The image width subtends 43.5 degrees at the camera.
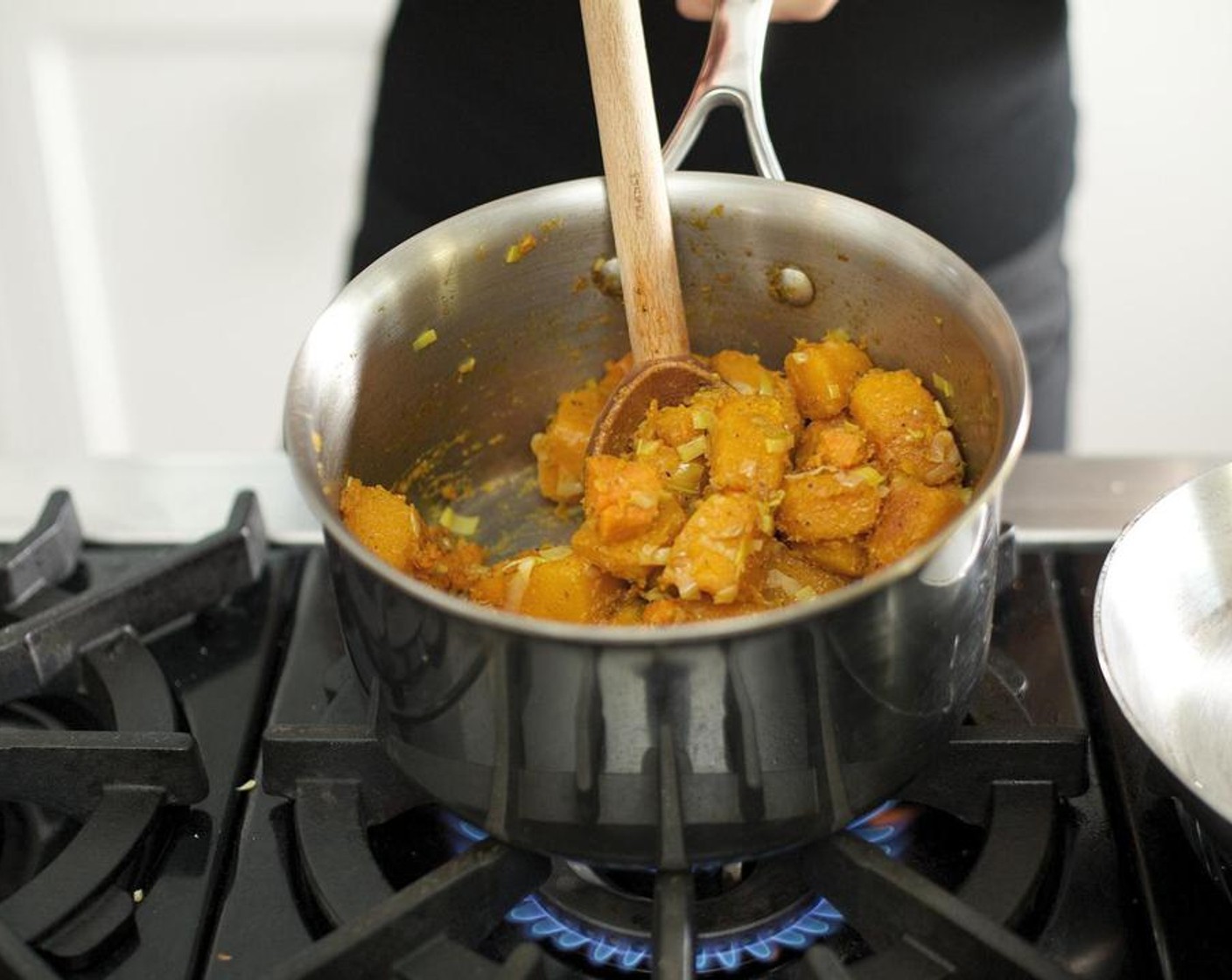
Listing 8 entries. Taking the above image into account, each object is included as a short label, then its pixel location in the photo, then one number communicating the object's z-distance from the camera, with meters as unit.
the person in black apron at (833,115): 1.22
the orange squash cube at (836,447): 0.88
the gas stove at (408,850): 0.72
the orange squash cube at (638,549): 0.84
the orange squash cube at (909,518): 0.83
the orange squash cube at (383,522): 0.85
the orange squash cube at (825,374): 0.93
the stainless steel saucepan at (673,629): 0.65
